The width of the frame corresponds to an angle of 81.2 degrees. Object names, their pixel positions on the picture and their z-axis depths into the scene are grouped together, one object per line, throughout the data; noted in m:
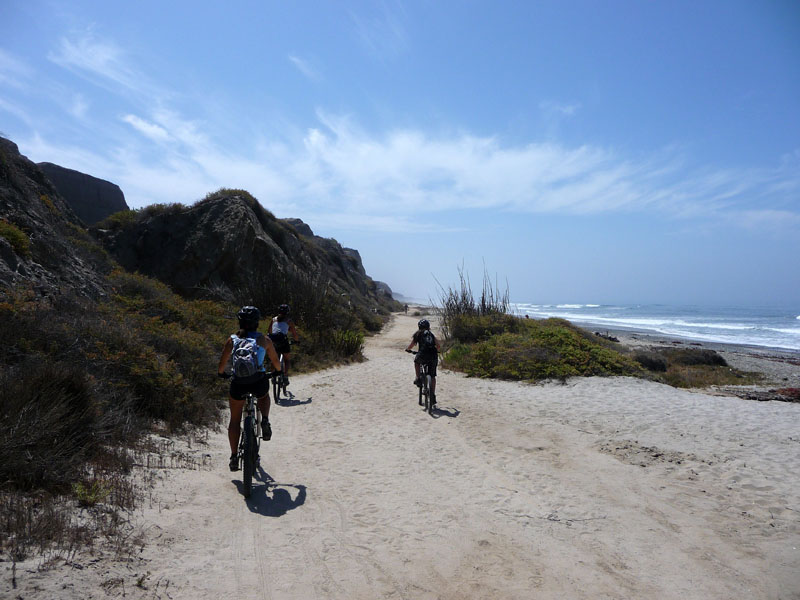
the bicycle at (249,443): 4.75
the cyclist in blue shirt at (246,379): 4.96
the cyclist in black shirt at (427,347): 9.45
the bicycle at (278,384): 9.90
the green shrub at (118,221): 20.16
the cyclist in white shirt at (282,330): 9.79
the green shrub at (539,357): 12.86
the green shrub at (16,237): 8.45
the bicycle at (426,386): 9.60
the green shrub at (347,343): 15.93
